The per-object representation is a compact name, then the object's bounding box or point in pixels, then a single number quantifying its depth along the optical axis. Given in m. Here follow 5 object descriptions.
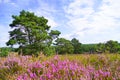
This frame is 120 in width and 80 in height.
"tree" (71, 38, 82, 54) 38.08
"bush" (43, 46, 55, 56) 13.97
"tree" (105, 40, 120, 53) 33.60
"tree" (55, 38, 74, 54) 33.97
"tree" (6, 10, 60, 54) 13.88
